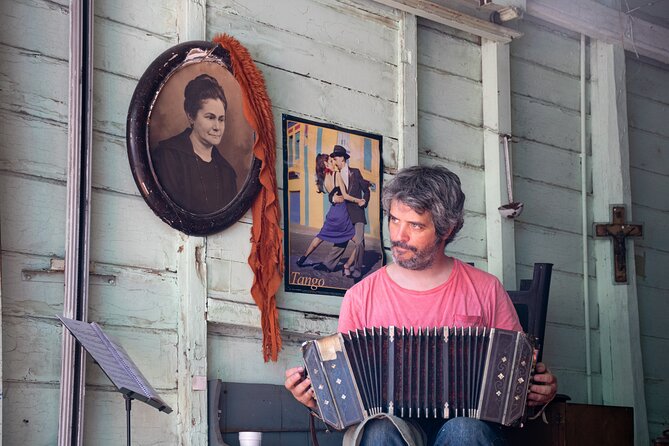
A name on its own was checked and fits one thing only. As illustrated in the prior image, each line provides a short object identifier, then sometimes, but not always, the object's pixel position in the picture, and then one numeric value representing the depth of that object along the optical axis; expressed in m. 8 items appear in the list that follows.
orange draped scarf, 4.10
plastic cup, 3.74
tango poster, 4.30
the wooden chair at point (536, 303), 4.55
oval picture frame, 3.81
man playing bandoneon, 3.69
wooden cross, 5.42
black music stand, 3.12
